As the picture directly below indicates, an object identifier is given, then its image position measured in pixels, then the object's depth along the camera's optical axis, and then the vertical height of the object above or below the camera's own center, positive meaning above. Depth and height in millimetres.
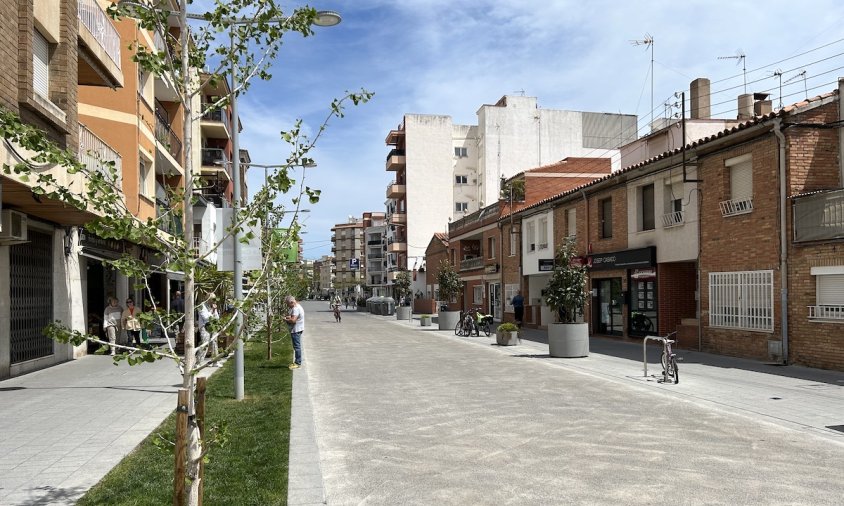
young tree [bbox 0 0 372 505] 4043 +647
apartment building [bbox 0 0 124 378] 12125 +2763
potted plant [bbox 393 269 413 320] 62094 -1415
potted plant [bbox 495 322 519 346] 22625 -2219
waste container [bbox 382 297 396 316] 56531 -3086
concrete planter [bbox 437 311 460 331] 33438 -2534
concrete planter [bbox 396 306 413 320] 45772 -2932
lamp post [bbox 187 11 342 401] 10555 -1
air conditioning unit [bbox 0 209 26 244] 12367 +873
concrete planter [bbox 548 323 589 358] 17969 -1903
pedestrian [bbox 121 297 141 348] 17547 -1384
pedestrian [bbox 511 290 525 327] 31109 -1763
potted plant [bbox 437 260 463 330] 33488 -1008
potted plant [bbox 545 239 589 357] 18016 -946
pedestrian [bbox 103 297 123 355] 17703 -1276
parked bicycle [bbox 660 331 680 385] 12713 -1835
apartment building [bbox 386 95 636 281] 62719 +11563
